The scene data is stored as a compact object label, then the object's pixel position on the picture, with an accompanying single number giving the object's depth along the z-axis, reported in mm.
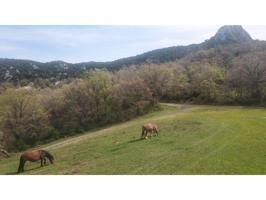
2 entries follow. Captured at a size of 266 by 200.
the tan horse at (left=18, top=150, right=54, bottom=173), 11708
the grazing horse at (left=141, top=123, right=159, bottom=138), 15574
